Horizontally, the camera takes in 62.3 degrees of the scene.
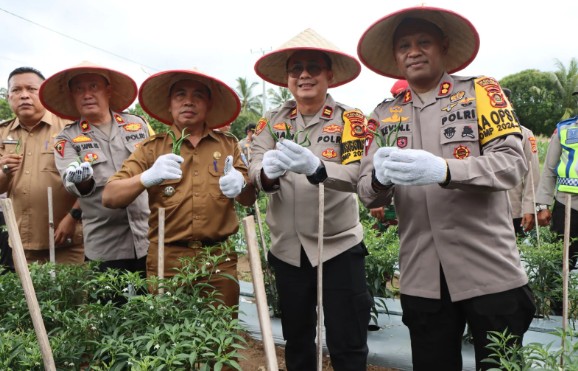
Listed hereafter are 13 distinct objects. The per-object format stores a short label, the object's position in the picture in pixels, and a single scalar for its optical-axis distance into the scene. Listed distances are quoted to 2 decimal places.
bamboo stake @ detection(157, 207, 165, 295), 2.05
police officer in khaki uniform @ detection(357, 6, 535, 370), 1.81
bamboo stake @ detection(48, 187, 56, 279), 2.84
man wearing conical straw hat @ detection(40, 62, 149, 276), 2.93
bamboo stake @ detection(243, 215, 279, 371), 1.44
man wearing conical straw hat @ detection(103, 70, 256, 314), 2.41
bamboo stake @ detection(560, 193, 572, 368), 2.08
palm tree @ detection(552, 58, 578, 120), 30.36
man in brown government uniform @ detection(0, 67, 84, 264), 3.28
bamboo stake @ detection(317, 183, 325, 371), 1.96
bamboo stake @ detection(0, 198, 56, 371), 1.53
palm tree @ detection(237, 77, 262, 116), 38.41
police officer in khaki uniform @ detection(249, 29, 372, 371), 2.40
